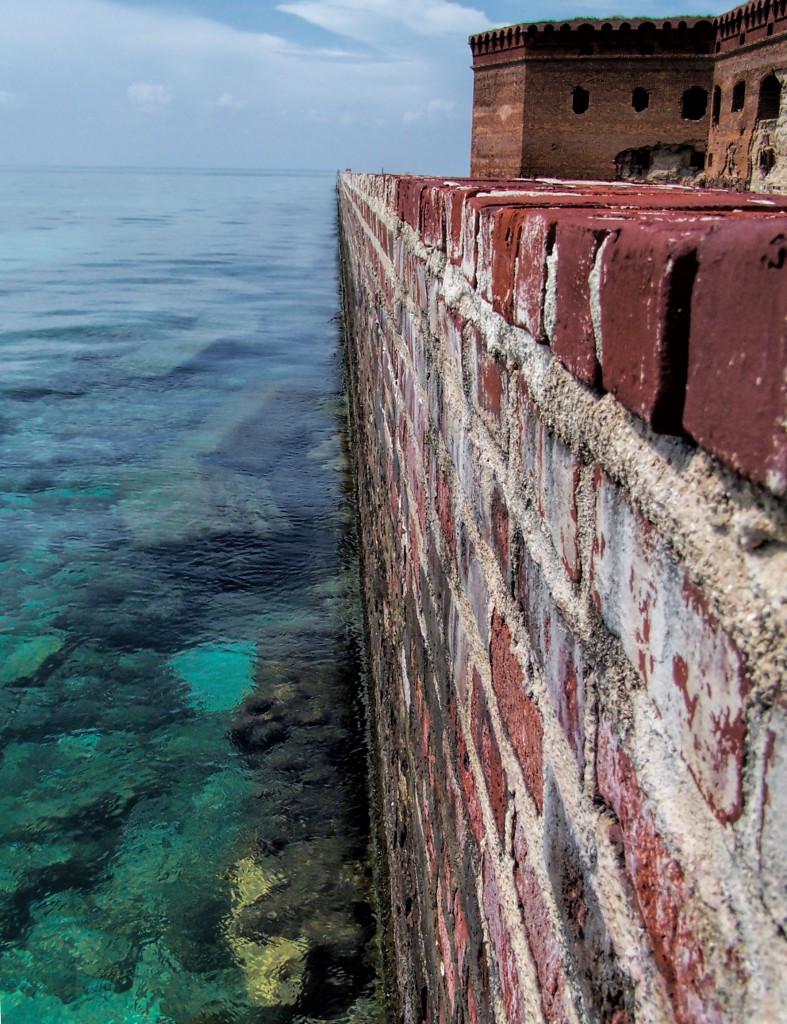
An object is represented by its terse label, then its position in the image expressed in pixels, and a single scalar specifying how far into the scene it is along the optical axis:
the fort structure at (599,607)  0.60
